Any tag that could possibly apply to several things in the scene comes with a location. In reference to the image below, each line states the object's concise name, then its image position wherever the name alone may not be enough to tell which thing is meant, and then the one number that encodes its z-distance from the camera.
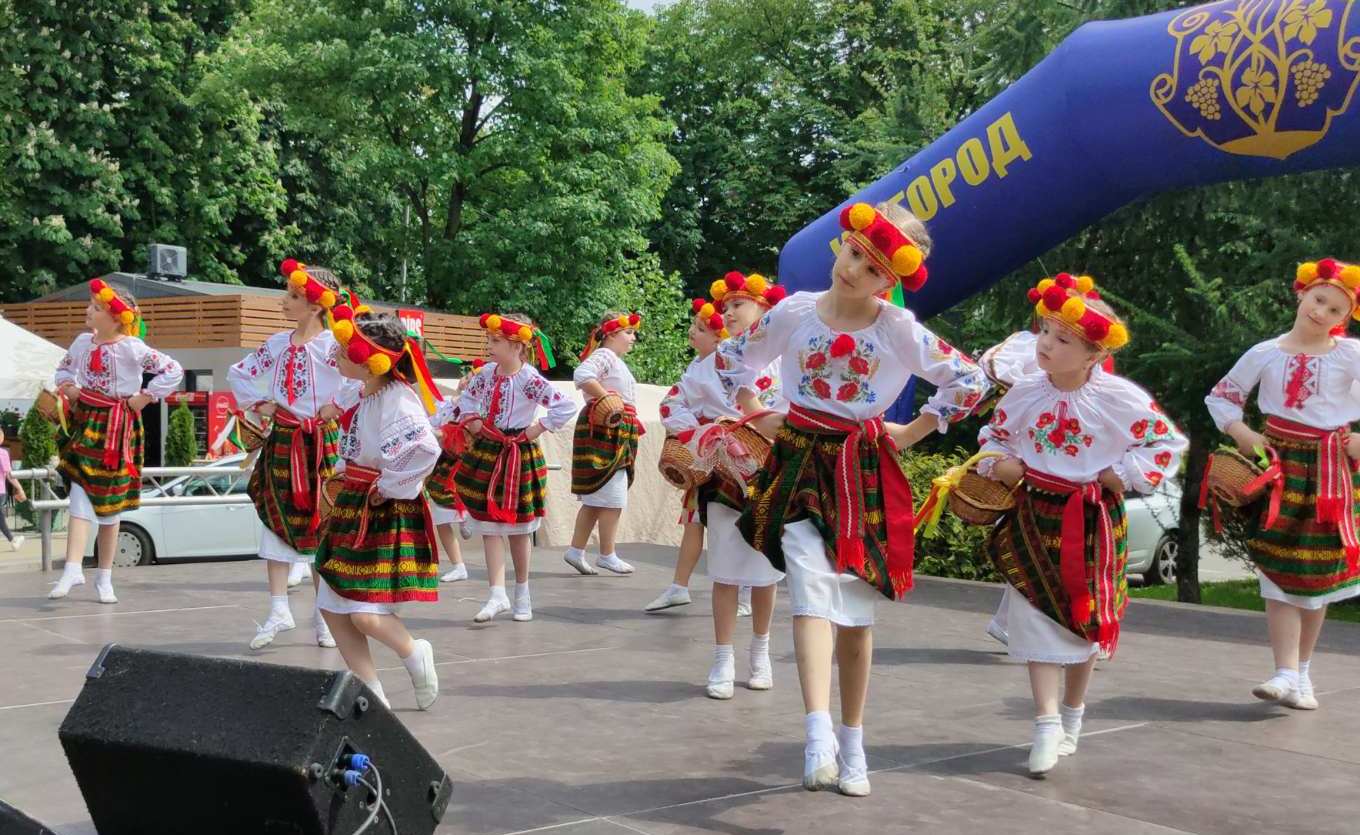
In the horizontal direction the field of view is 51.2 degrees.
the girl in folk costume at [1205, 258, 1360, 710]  5.84
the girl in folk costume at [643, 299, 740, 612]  6.45
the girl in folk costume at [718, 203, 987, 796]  4.29
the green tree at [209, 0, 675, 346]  28.06
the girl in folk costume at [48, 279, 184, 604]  8.20
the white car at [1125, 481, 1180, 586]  13.59
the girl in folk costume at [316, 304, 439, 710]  5.20
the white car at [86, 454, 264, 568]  13.27
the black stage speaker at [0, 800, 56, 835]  2.92
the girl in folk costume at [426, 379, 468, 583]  8.06
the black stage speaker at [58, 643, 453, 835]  3.25
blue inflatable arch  7.31
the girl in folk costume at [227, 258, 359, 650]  6.90
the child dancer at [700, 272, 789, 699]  5.98
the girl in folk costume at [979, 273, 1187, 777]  4.76
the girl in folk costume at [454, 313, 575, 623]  8.02
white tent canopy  16.50
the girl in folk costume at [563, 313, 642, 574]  9.45
